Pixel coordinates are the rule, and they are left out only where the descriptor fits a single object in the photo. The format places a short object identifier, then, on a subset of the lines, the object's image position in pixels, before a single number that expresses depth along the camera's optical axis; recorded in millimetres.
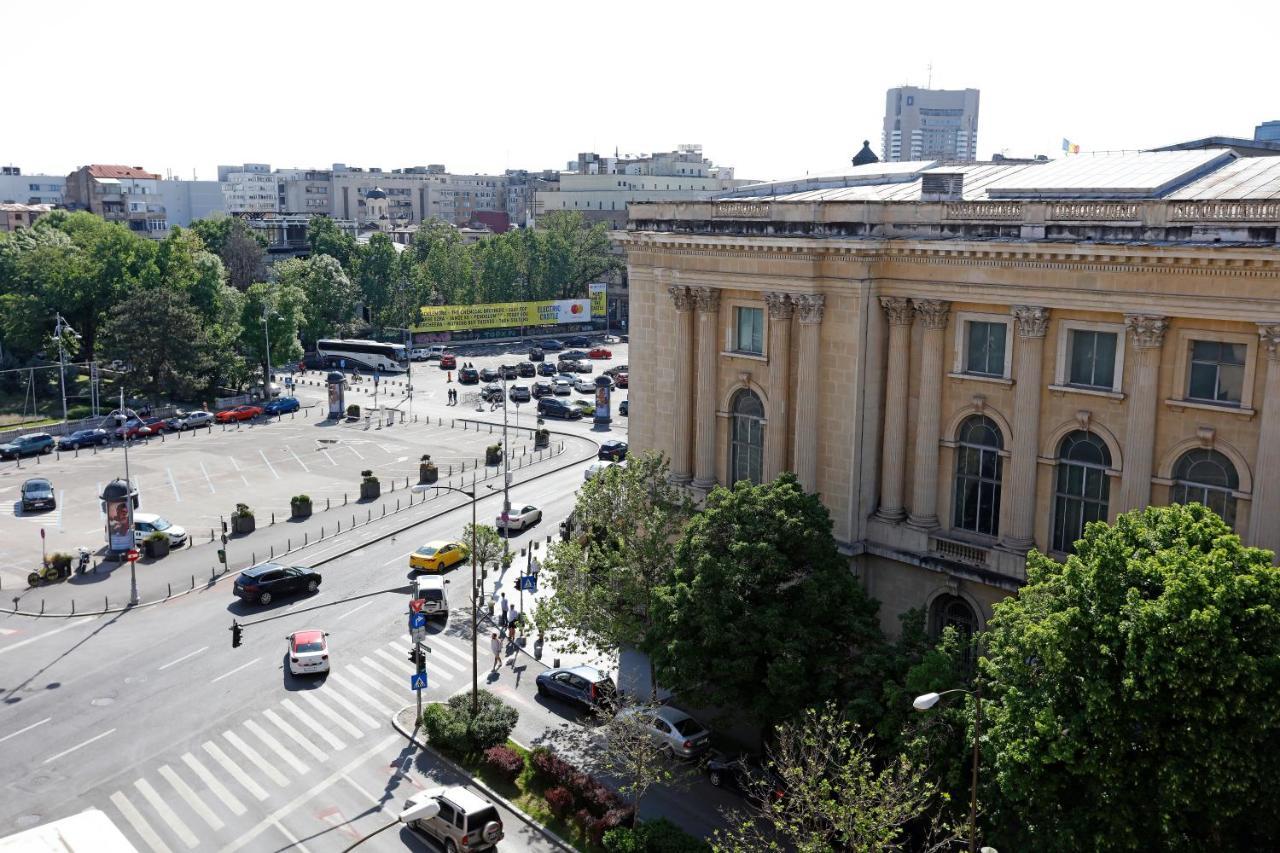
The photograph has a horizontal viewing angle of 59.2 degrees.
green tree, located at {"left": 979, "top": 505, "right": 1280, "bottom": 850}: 25594
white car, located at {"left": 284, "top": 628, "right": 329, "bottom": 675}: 47406
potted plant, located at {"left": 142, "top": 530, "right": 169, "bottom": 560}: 63812
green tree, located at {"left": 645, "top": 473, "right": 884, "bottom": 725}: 36062
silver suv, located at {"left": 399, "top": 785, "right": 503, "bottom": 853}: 34531
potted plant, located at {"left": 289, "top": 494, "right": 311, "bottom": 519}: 71250
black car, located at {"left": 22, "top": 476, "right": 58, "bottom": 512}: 72750
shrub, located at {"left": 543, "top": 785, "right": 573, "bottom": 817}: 37094
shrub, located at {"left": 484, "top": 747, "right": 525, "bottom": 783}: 39531
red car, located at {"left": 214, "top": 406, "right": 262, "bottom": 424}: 104500
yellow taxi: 61156
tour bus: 137750
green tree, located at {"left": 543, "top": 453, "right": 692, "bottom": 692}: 42438
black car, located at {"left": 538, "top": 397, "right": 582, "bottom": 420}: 107375
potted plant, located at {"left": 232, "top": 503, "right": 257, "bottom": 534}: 68438
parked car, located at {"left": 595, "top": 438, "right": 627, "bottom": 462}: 86394
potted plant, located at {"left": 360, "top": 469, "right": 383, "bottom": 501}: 76875
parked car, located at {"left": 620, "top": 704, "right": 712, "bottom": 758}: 40000
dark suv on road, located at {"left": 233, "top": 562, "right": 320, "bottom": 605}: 56125
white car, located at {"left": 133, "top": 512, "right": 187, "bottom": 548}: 65875
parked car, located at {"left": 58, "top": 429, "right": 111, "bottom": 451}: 91250
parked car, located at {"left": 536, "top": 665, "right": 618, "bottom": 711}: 44000
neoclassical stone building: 35812
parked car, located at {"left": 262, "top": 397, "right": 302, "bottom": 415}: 109000
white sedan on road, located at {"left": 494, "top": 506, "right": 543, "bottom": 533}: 69000
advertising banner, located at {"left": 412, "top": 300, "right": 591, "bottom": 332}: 158138
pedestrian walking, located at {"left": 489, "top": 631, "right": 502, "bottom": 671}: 48188
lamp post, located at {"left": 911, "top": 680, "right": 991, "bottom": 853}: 25508
